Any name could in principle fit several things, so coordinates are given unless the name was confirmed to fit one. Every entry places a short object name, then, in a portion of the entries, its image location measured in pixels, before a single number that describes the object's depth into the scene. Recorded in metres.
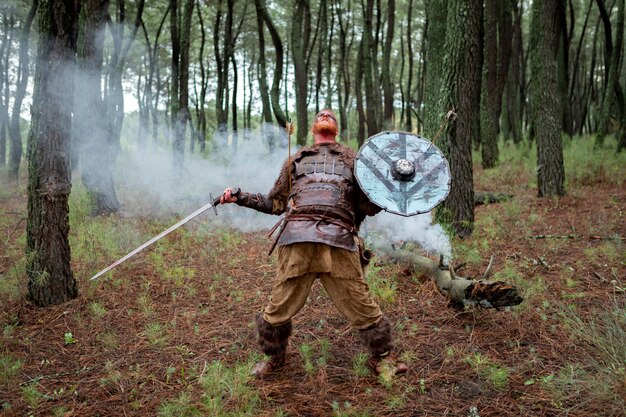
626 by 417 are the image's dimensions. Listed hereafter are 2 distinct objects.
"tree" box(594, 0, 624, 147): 11.12
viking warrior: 2.87
